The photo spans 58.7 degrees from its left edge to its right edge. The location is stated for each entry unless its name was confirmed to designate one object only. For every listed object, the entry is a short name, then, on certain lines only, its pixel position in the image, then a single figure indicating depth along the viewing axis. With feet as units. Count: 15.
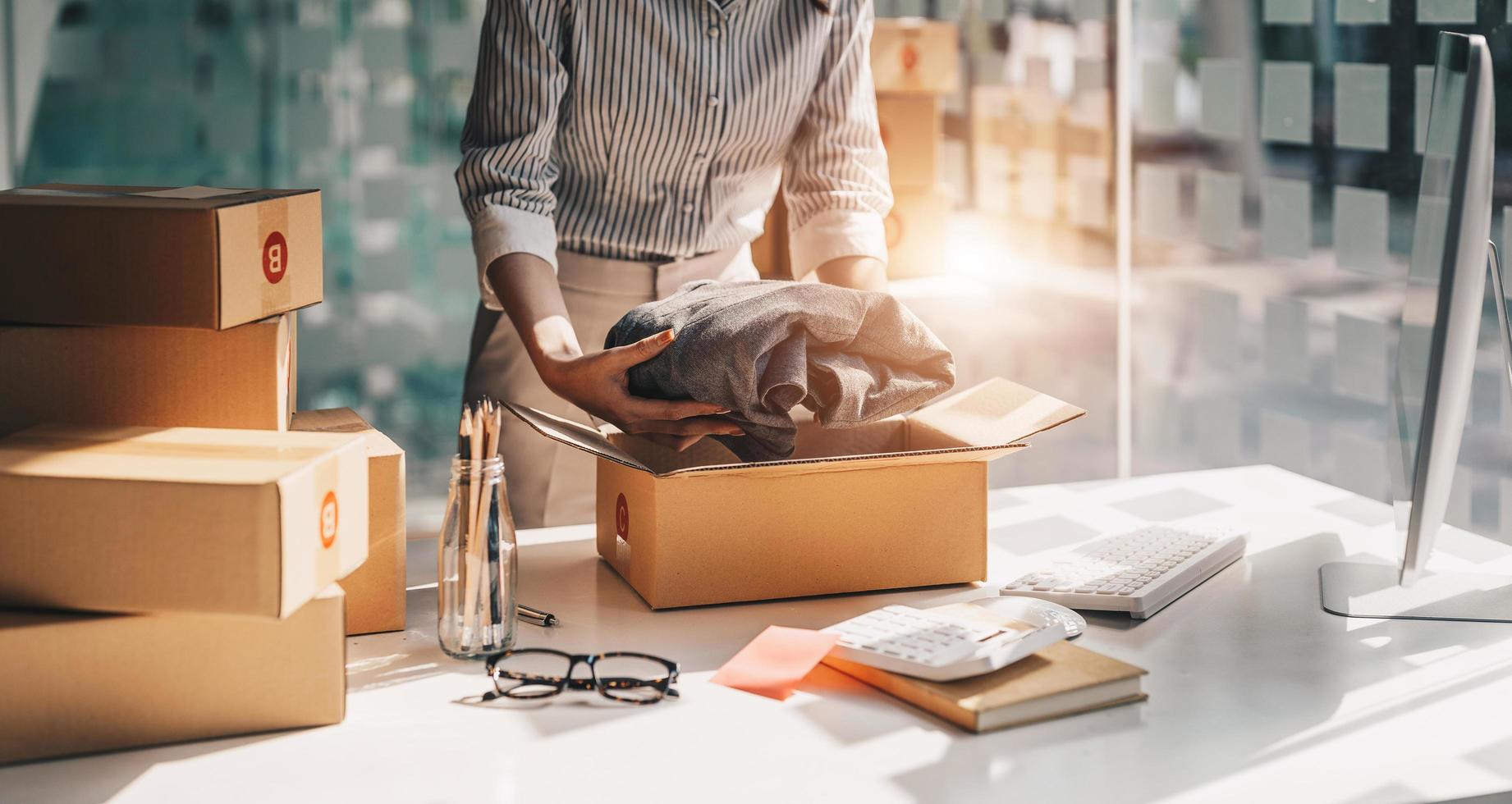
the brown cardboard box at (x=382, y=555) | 3.44
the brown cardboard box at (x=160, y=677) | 2.74
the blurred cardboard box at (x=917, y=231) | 8.30
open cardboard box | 3.67
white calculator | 3.00
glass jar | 3.25
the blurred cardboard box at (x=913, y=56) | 8.23
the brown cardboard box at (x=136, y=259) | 3.13
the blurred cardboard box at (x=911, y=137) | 8.26
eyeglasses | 3.09
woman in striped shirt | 4.82
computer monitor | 3.45
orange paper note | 3.13
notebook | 2.89
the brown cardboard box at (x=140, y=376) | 3.21
